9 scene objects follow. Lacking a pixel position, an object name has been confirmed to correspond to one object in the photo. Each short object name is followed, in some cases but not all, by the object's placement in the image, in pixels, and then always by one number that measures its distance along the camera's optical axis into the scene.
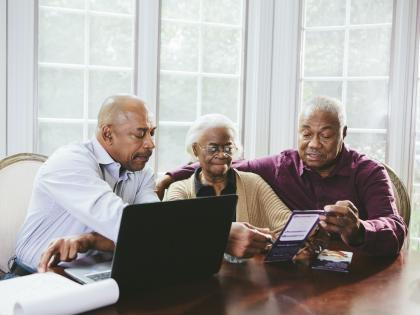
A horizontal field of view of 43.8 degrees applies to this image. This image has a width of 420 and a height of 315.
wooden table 1.18
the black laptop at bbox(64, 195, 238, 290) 1.19
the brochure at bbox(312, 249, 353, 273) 1.55
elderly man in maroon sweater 2.11
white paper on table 1.00
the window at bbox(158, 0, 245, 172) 3.13
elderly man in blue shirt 1.64
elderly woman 2.14
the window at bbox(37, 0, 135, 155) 2.90
